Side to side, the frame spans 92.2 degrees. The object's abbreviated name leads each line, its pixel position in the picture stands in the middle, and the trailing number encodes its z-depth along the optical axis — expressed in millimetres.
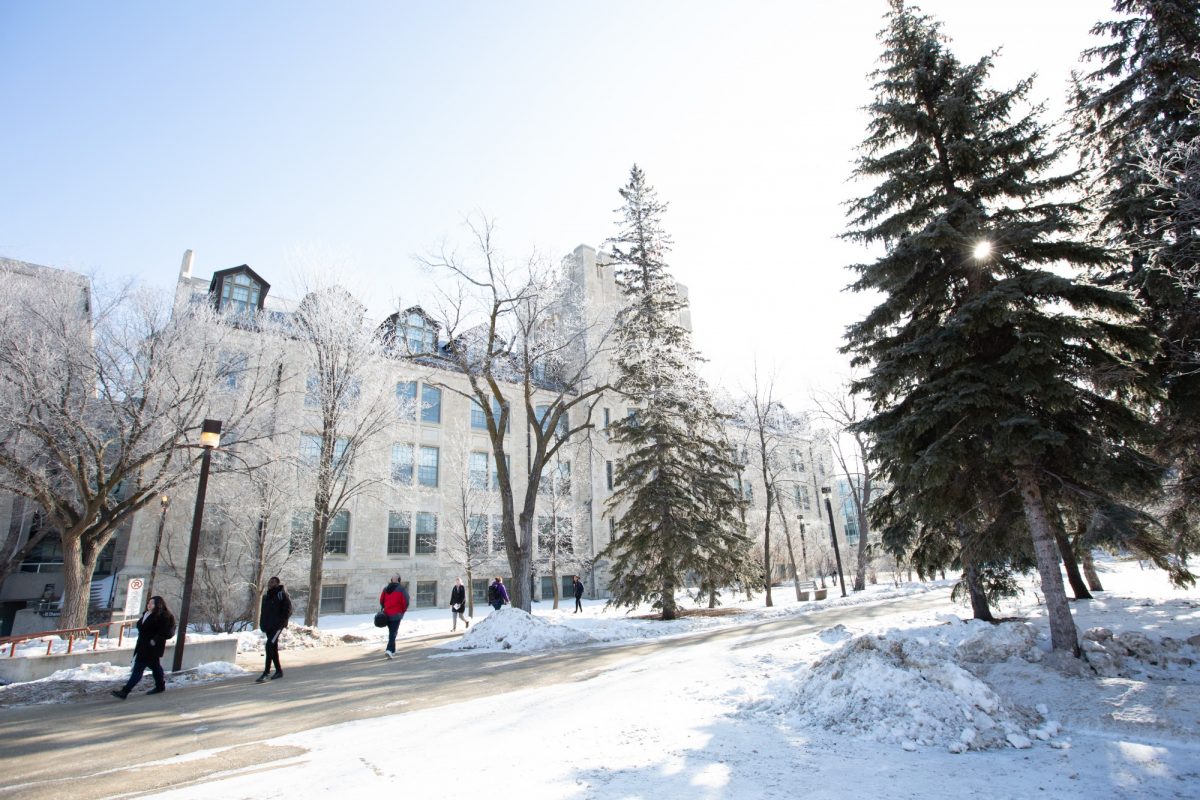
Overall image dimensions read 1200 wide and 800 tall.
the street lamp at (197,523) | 10914
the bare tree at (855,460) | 28922
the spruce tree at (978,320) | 8047
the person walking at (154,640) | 9125
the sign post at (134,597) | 15742
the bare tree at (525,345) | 17281
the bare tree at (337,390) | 19547
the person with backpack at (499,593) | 19734
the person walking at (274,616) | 9969
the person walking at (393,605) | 12062
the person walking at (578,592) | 28344
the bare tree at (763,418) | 27970
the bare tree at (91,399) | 14438
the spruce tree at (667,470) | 20812
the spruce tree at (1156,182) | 8422
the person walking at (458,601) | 20297
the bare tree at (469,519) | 28906
